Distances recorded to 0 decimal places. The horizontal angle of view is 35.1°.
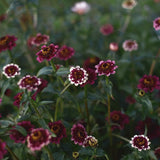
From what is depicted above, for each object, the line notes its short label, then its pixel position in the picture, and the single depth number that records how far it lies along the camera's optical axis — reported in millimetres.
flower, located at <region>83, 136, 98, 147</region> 1265
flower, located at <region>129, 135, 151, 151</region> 1258
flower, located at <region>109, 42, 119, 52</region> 2242
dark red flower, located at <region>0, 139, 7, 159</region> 1066
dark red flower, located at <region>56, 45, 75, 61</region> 1660
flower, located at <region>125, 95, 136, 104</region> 1957
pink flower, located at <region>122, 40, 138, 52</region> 1970
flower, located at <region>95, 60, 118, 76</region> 1317
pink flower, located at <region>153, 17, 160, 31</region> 1623
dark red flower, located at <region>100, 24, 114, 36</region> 2705
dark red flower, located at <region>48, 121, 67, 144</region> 1308
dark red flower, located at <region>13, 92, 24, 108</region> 1380
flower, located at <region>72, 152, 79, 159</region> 1286
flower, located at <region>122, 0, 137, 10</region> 2650
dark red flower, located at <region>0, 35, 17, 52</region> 1610
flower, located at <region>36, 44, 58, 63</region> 1346
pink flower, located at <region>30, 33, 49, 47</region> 1798
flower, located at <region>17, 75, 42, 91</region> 1188
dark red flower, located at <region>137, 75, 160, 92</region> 1457
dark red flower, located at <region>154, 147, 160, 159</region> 1441
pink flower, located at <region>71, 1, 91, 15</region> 3006
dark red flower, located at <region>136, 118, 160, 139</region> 1668
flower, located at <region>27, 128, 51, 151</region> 1018
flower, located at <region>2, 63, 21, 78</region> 1356
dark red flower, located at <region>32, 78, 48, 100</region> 1388
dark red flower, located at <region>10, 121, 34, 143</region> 1240
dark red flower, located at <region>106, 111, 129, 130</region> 1646
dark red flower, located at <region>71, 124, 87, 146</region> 1334
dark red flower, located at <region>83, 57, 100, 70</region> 2297
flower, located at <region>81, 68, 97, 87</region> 1369
